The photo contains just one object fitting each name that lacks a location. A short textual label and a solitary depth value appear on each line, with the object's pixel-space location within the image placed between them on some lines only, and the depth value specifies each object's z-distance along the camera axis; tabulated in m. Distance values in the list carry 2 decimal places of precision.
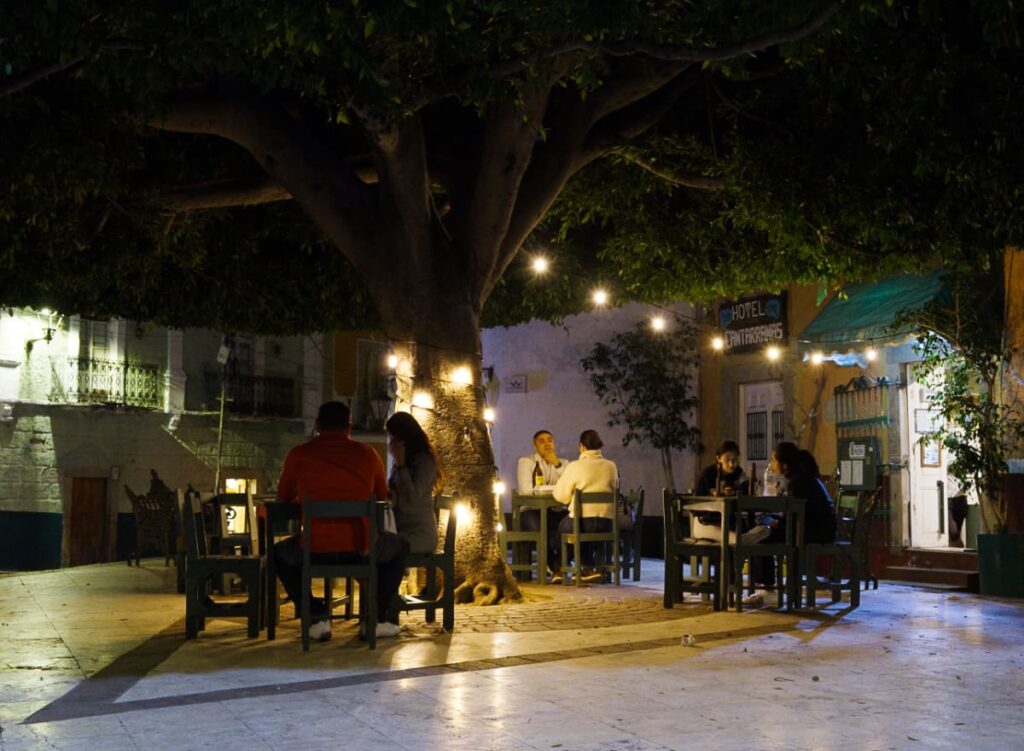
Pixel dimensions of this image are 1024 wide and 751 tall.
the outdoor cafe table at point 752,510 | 10.14
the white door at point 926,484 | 16.36
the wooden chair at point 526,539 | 13.20
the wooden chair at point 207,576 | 8.36
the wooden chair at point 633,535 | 13.88
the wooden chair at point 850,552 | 10.67
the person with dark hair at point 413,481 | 8.96
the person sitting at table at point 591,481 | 13.17
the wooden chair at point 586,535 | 12.99
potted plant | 12.98
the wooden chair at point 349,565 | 7.88
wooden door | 26.97
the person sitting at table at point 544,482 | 14.01
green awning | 15.10
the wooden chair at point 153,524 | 16.73
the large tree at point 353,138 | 8.14
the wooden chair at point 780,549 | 10.15
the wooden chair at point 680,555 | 10.38
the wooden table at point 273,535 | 8.38
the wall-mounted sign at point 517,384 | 26.66
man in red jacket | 8.30
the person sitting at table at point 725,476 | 12.61
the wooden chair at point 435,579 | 8.74
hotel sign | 21.16
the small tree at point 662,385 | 23.34
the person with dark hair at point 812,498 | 10.99
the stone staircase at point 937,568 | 14.26
